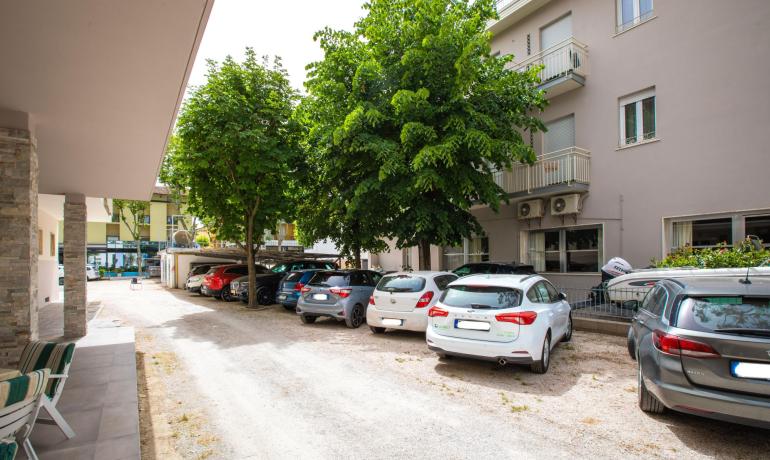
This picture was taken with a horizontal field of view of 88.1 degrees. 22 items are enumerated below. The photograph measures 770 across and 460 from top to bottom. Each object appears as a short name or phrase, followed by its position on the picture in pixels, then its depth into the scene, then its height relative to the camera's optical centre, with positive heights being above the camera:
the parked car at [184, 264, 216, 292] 20.41 -1.82
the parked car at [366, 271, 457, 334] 8.64 -1.30
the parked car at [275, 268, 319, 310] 13.52 -1.54
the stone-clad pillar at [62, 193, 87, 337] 9.23 -0.53
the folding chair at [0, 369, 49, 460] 2.96 -1.30
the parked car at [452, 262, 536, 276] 12.17 -0.89
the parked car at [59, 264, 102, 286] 33.59 -2.71
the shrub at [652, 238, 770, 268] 8.46 -0.43
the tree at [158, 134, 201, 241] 15.21 +3.04
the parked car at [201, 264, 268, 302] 17.89 -1.68
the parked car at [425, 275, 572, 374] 5.95 -1.27
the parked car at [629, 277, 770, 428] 3.56 -1.09
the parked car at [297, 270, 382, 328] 10.53 -1.50
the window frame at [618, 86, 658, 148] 11.59 +3.76
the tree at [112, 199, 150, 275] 36.41 +3.19
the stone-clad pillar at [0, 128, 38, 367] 5.15 +0.02
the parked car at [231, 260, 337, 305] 16.08 -1.80
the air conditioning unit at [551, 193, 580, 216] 13.01 +1.17
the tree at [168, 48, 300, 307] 13.44 +3.24
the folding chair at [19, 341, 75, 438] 3.86 -1.34
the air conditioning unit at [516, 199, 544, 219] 13.97 +1.11
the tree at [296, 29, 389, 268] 11.47 +3.18
